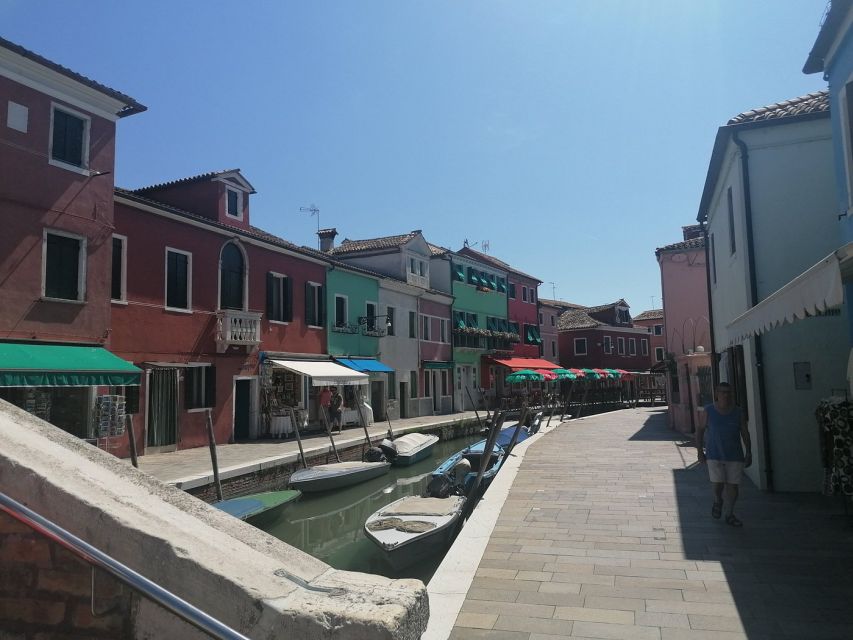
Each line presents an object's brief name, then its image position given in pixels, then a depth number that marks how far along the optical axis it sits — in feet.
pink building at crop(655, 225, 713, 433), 59.11
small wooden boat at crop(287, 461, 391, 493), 43.98
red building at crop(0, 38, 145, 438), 39.65
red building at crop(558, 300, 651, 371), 159.63
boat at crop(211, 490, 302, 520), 33.91
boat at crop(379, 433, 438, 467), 57.47
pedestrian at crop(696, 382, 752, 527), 20.44
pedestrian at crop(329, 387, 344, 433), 68.69
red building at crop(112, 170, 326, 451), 49.70
